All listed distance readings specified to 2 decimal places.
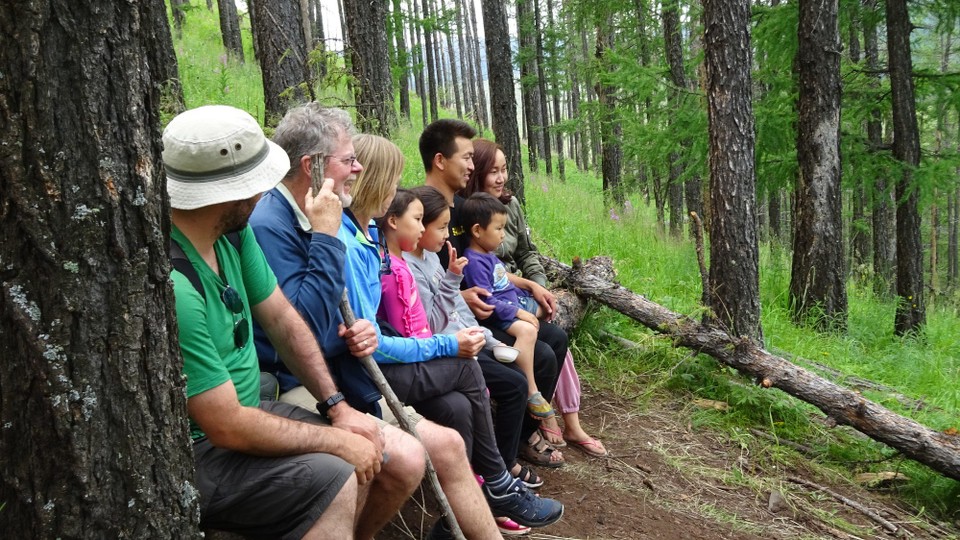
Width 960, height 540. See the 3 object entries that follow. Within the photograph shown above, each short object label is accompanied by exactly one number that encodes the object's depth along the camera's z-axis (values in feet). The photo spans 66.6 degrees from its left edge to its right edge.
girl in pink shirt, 11.25
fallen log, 14.94
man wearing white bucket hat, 7.15
